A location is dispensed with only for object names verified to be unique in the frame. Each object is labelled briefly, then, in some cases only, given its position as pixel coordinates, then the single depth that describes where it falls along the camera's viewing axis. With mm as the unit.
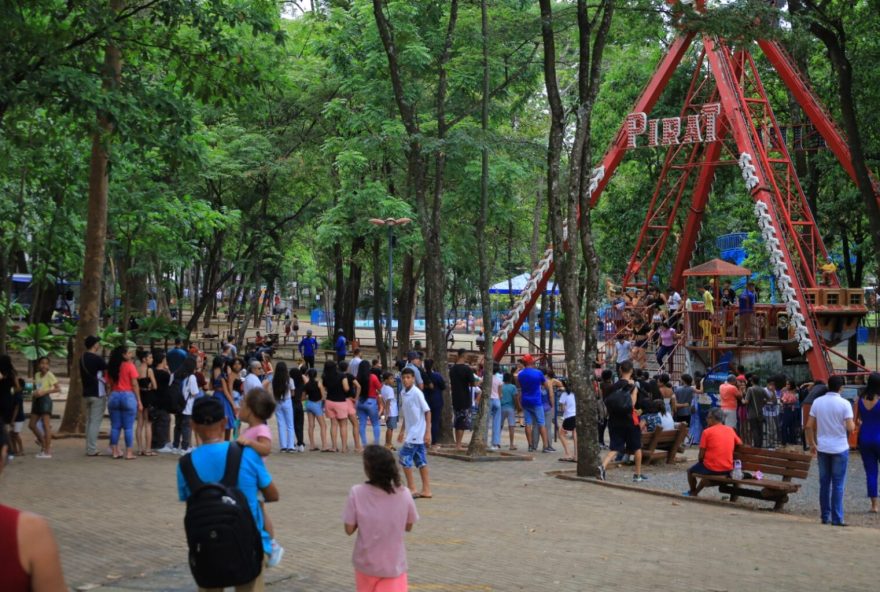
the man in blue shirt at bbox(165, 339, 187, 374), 19281
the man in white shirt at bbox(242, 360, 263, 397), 17516
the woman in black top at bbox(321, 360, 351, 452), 18672
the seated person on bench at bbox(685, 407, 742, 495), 14719
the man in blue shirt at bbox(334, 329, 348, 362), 34388
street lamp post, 29203
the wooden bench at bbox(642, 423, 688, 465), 18172
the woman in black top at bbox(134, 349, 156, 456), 17422
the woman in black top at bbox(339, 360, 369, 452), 18641
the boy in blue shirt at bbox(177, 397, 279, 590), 6020
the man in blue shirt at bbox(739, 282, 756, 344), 30895
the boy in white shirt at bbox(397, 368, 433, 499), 13656
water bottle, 15383
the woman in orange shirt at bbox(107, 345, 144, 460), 16562
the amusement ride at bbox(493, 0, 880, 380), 28578
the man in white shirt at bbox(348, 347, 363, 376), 21562
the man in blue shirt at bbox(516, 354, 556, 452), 19703
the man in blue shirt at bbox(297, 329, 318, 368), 34472
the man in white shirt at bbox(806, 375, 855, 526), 13008
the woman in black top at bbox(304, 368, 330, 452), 19188
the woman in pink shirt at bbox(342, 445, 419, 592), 6441
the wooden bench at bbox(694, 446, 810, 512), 14375
